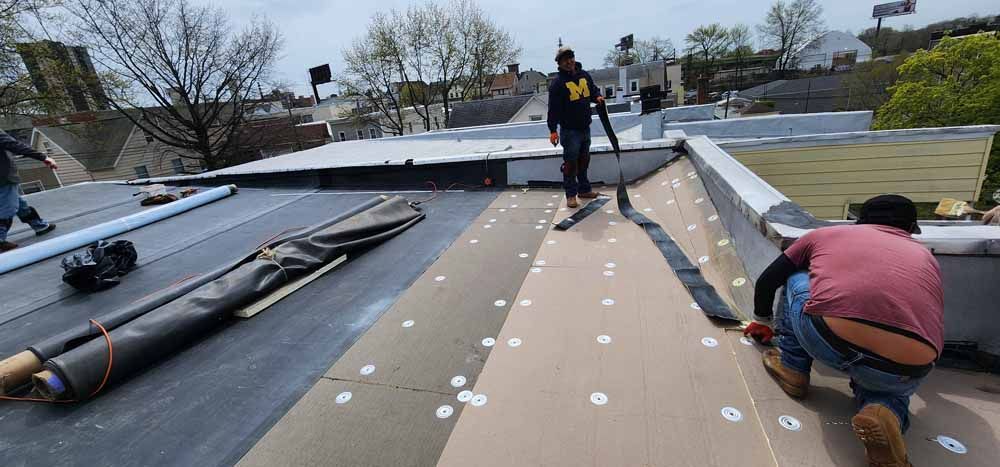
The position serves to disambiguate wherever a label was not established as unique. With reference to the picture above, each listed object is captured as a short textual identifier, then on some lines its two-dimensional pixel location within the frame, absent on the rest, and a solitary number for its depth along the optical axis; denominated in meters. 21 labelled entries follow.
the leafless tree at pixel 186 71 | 12.66
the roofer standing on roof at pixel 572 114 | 3.32
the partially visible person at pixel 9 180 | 3.48
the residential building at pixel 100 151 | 17.39
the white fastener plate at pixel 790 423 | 1.18
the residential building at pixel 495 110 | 21.94
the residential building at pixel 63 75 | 10.87
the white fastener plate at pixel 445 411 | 1.36
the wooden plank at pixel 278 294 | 2.12
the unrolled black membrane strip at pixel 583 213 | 3.04
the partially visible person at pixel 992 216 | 1.91
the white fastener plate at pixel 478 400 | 1.39
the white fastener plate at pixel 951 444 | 1.04
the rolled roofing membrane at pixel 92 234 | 3.17
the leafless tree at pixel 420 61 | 21.00
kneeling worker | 1.00
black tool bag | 2.55
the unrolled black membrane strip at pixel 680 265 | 1.82
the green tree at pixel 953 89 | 11.35
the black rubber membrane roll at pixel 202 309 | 1.52
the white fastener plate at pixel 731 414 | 1.24
